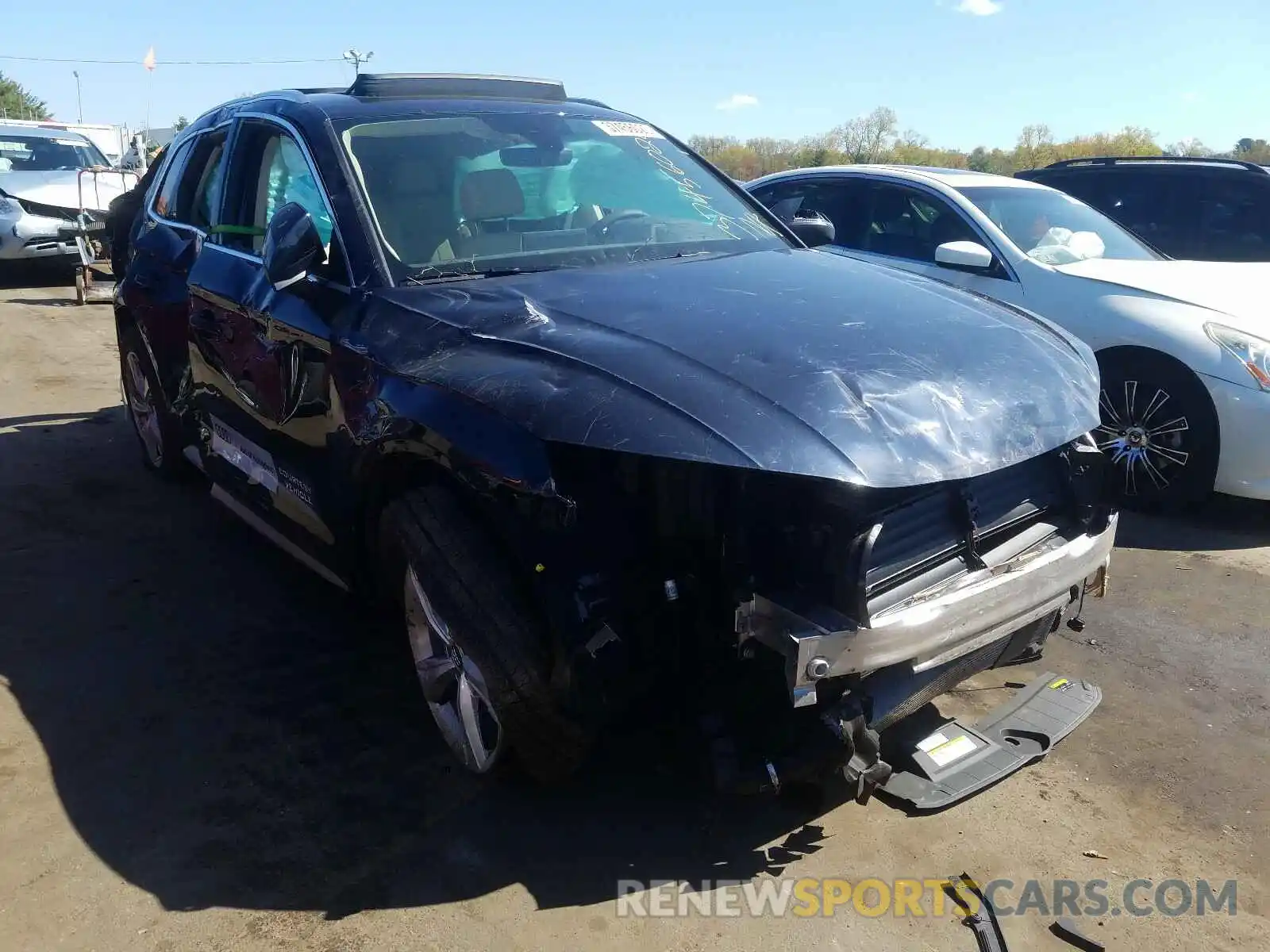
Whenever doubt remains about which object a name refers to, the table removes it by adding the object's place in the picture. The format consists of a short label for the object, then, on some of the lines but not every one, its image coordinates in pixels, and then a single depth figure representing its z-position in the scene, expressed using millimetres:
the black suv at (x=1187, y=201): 7516
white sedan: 5090
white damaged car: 12992
